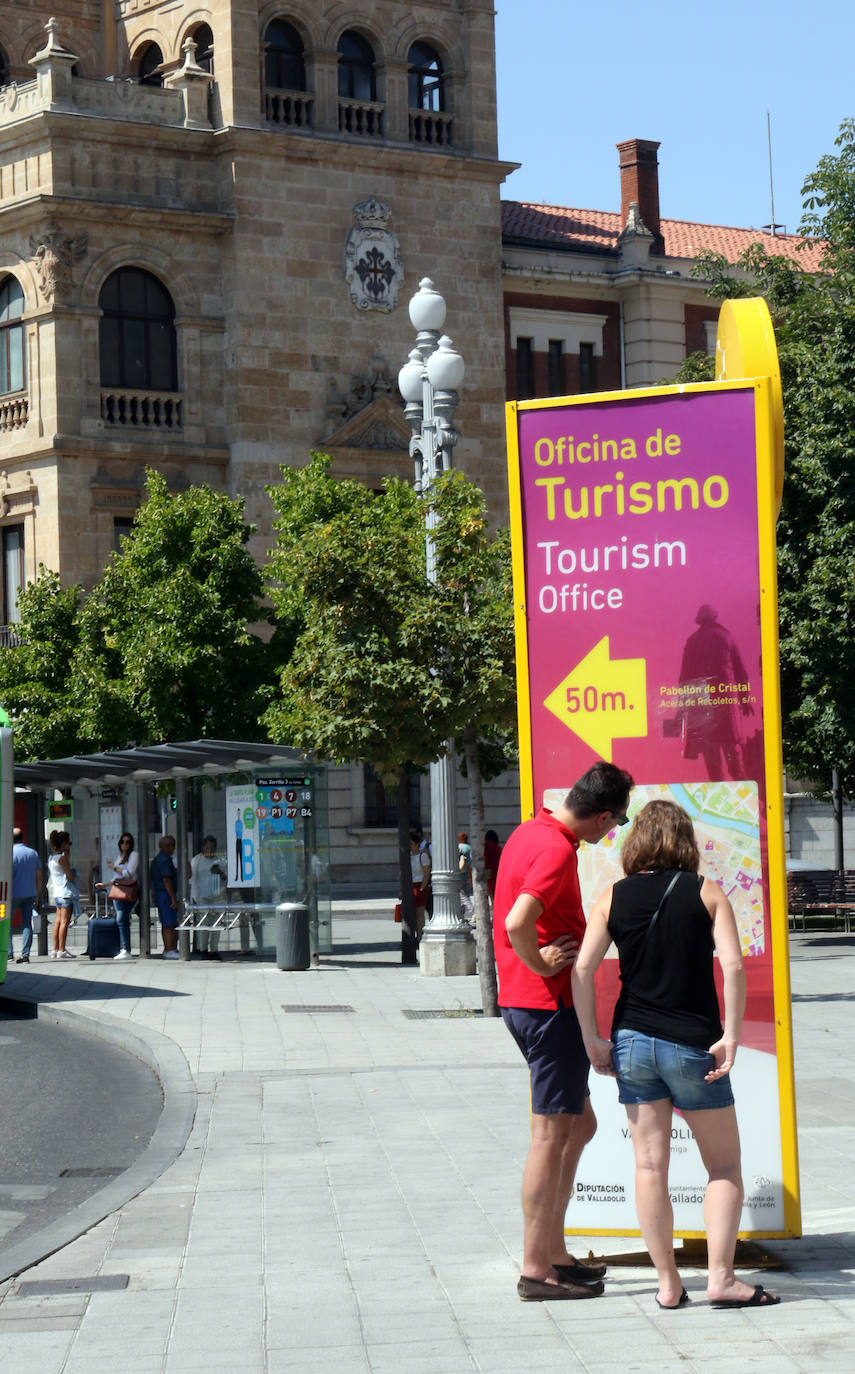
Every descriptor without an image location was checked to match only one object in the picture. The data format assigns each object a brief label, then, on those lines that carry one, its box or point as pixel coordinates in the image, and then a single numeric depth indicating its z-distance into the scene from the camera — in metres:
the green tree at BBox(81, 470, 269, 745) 32.22
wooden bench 30.12
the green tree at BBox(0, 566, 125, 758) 32.73
